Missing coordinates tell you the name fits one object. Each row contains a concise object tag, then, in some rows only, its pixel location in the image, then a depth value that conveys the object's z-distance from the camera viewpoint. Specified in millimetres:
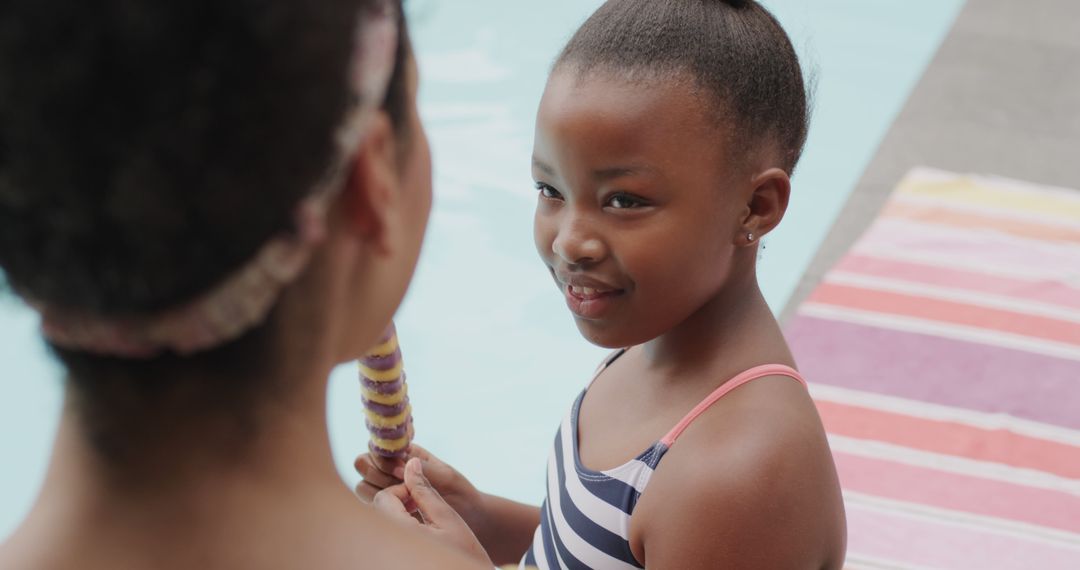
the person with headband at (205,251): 487
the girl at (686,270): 1025
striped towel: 2146
